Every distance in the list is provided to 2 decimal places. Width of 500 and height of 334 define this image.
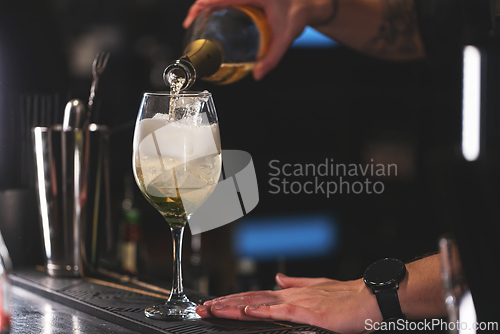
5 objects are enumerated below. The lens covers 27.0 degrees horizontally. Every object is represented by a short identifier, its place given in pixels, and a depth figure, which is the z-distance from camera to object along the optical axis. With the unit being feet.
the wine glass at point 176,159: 3.37
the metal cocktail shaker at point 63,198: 4.06
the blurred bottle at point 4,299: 2.70
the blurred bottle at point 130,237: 5.09
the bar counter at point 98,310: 3.27
